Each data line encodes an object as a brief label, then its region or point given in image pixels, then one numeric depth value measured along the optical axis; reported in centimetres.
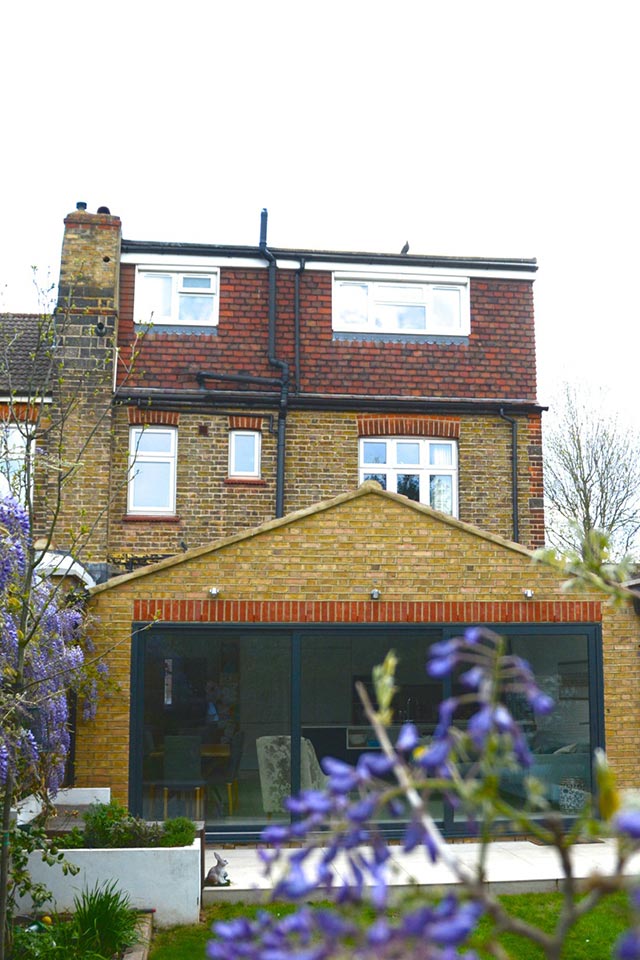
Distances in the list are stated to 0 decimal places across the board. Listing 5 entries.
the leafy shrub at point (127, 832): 836
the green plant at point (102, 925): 672
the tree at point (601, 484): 3102
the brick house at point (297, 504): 1105
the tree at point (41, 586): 635
